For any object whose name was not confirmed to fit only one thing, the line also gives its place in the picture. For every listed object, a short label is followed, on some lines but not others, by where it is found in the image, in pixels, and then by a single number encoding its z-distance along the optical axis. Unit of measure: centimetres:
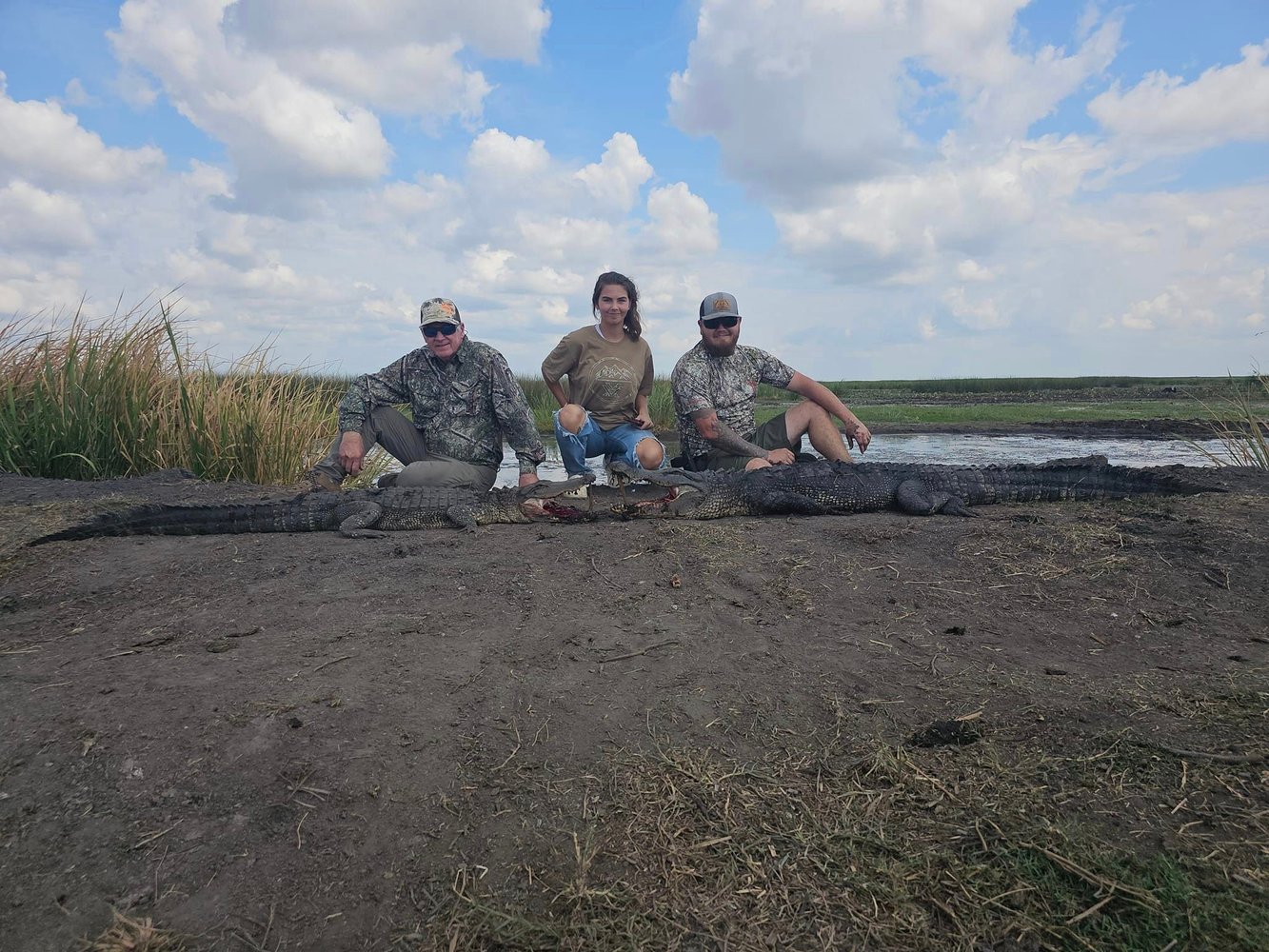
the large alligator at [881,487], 555
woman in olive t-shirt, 644
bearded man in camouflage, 619
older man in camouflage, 598
